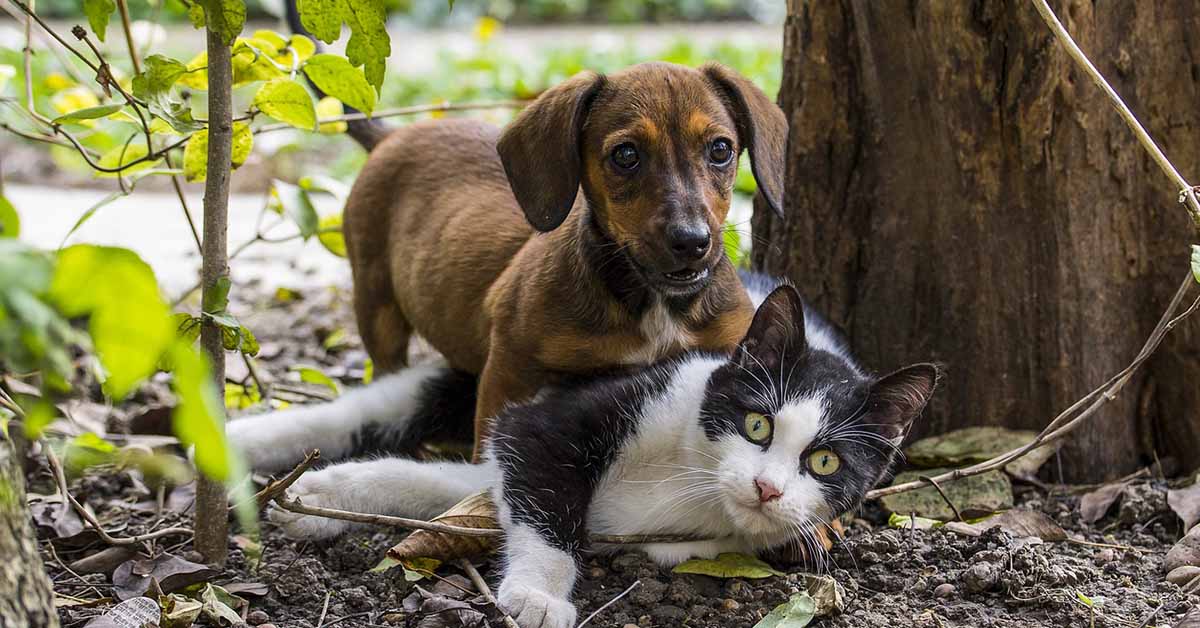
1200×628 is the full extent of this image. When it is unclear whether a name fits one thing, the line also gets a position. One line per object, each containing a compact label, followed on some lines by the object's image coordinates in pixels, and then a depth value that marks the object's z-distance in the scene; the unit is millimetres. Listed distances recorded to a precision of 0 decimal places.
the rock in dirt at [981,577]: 2637
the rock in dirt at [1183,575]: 2715
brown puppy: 2982
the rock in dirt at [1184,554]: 2803
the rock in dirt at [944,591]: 2664
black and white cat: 2730
